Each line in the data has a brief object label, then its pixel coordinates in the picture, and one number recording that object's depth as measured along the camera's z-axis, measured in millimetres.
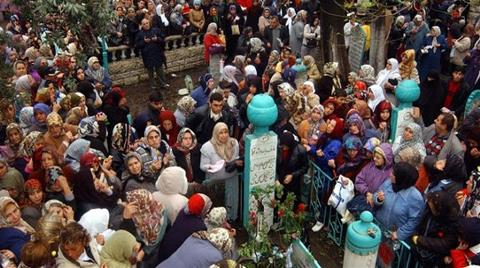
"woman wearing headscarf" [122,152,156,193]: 5984
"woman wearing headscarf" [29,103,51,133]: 7628
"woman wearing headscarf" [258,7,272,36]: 13000
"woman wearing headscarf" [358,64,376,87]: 9164
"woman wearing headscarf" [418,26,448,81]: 11188
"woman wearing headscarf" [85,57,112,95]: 9477
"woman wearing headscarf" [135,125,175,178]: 6359
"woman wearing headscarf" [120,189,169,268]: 5281
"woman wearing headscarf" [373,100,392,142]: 7496
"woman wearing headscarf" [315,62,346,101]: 8984
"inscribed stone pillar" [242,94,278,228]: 6078
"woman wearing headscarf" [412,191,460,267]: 5059
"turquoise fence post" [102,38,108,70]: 11883
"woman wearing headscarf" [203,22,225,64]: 11664
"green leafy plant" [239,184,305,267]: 5305
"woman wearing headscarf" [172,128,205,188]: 6730
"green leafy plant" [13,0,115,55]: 4645
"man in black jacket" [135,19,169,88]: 11513
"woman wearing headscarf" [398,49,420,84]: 9227
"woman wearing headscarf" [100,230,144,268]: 4788
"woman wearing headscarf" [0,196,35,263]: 5062
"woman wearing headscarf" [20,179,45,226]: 5734
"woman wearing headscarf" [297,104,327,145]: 7297
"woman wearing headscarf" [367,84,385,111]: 8500
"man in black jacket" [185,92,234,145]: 7553
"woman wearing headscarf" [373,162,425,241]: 5590
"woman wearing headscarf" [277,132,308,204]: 6690
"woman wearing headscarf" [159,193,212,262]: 5270
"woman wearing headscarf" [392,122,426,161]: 6621
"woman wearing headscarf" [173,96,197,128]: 7977
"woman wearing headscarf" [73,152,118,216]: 5828
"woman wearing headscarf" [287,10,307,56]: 12680
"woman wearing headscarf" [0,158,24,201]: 6082
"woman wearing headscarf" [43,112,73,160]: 6930
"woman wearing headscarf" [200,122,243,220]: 6570
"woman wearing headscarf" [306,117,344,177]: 6809
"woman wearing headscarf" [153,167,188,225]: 5664
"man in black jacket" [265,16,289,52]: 12578
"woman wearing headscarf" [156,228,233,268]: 4766
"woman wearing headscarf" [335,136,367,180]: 6457
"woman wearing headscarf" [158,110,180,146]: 7473
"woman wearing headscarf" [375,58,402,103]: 8984
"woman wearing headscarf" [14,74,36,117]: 8881
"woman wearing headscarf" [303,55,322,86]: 9872
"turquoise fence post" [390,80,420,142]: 7250
